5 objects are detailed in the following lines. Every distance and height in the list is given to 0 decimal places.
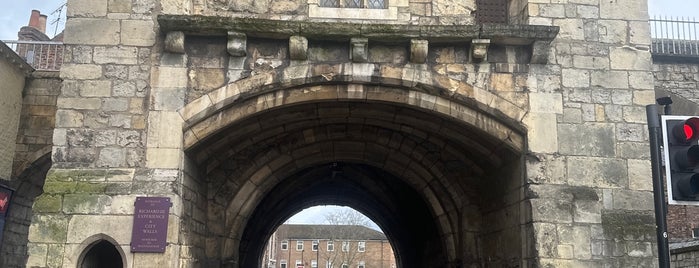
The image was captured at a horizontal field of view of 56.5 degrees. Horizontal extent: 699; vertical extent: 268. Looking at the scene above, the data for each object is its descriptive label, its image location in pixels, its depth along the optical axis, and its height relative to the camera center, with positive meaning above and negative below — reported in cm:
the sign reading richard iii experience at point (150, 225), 684 +41
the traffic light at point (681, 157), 448 +80
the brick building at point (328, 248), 5566 +174
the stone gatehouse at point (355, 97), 704 +191
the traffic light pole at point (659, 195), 476 +58
